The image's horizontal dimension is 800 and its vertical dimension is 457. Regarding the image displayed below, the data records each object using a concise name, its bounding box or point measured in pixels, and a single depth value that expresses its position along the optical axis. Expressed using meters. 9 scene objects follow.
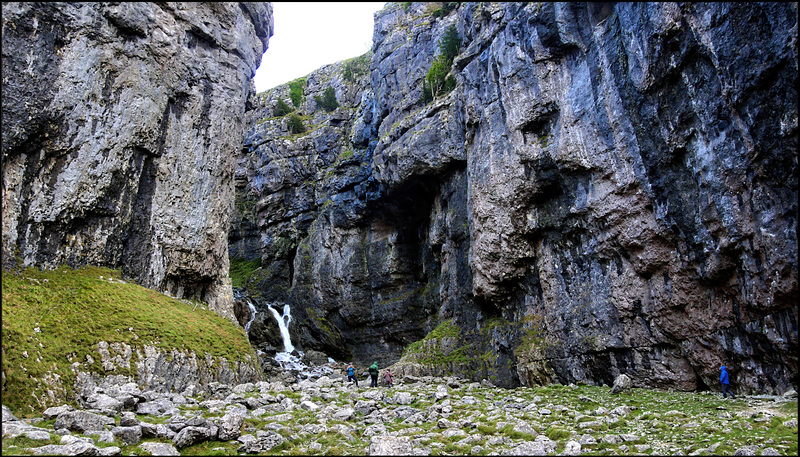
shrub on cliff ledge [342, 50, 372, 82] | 76.38
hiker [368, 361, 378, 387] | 28.73
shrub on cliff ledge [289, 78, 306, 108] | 82.06
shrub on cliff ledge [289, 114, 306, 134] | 69.25
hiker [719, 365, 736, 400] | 19.33
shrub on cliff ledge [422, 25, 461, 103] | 46.44
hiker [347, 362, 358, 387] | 29.84
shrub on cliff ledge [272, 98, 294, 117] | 75.62
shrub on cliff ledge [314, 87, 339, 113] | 73.88
